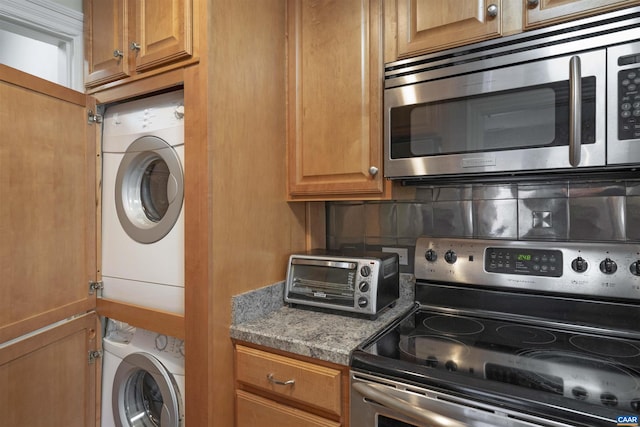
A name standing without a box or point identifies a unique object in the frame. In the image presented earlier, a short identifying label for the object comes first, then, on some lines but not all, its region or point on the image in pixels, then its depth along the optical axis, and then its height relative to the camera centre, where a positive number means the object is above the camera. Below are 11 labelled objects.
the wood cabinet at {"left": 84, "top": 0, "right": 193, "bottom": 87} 1.34 +0.71
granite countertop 1.21 -0.43
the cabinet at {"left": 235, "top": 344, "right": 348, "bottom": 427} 1.17 -0.61
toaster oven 1.43 -0.29
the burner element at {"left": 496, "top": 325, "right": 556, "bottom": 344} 1.25 -0.44
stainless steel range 0.91 -0.44
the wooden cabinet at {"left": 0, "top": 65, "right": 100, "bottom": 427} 1.30 -0.16
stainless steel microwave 1.07 +0.35
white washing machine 1.51 -0.72
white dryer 1.46 +0.05
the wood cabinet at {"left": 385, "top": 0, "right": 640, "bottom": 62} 1.14 +0.65
